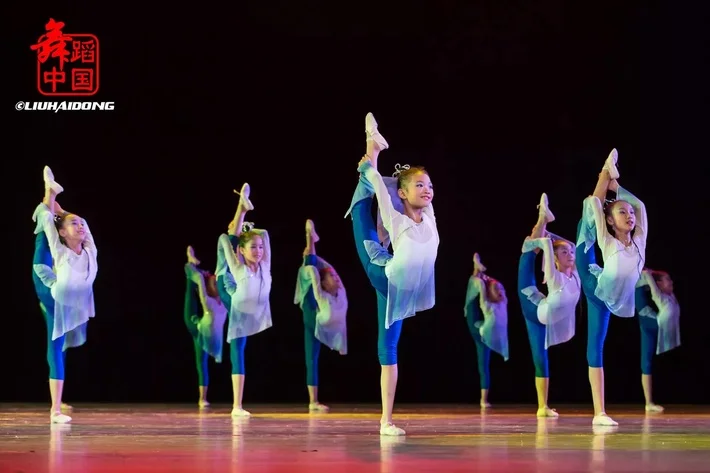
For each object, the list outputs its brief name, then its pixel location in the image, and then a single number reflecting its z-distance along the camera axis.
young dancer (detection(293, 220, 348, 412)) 18.42
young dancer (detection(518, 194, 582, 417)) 15.67
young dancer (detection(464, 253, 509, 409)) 18.93
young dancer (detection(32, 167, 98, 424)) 14.21
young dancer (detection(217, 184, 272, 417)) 15.85
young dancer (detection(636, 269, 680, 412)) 17.59
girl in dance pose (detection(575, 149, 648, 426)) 13.01
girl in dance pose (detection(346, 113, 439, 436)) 10.97
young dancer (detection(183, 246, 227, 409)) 19.11
